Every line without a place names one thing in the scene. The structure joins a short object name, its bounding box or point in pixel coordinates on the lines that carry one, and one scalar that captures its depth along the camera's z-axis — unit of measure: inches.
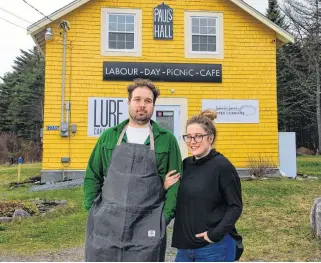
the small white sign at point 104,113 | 513.7
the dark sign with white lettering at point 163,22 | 528.7
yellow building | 511.5
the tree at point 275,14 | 1454.2
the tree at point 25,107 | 1724.9
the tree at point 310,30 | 1200.8
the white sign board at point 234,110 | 530.6
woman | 109.4
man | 110.3
